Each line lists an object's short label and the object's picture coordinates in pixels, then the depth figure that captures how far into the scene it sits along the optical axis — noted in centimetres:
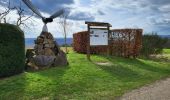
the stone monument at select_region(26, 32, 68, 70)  542
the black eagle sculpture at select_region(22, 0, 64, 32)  590
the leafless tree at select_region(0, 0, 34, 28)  808
